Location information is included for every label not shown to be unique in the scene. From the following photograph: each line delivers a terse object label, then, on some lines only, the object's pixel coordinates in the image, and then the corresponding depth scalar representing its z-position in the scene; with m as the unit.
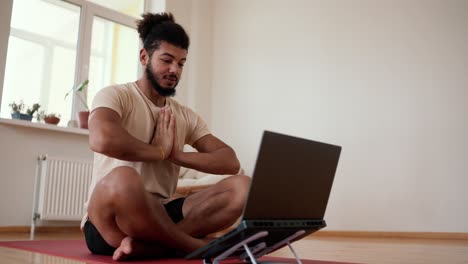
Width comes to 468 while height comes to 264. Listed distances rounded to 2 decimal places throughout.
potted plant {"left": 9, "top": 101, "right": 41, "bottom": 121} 3.70
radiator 3.68
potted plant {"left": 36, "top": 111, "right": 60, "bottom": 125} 3.87
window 3.87
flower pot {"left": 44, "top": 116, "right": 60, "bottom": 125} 3.87
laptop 1.09
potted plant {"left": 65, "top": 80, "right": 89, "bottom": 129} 4.03
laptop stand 1.14
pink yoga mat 1.49
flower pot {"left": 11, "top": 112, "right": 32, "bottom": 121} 3.70
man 1.41
